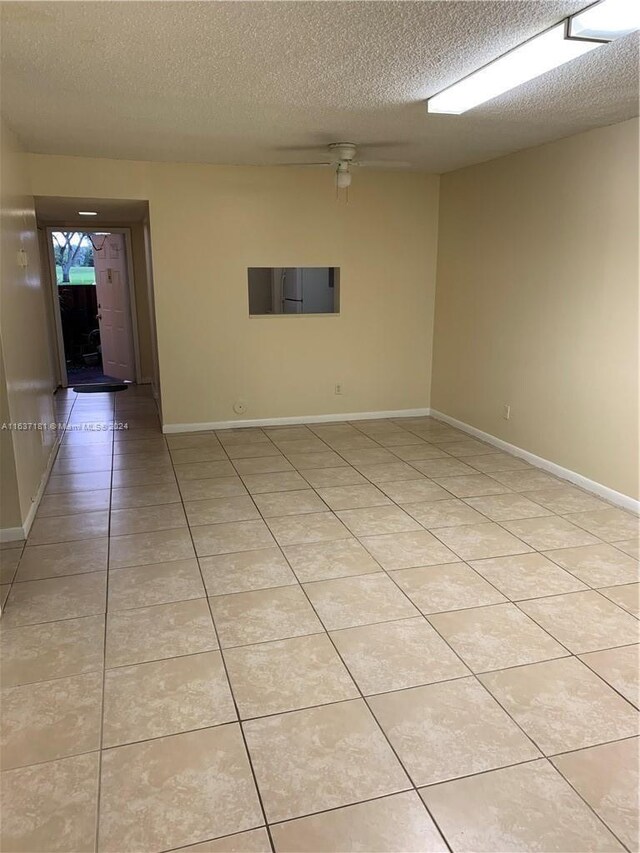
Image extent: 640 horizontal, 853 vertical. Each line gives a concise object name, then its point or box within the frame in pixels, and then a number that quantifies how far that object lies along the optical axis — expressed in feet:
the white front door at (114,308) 24.90
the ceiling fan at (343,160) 13.71
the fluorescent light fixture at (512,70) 7.69
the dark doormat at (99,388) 24.16
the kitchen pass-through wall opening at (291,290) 23.16
